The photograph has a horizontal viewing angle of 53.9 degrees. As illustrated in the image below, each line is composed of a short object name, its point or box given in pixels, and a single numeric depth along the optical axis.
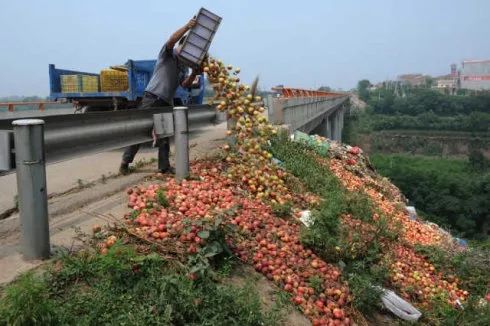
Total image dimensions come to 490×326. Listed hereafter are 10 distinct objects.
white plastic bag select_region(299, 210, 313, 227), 4.66
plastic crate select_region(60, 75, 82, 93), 11.61
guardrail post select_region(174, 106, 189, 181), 5.31
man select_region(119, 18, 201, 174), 6.15
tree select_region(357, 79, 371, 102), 135.90
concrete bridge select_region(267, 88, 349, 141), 11.46
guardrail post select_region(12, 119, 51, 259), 3.09
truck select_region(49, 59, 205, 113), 10.87
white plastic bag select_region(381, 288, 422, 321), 3.91
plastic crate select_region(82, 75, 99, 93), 11.66
